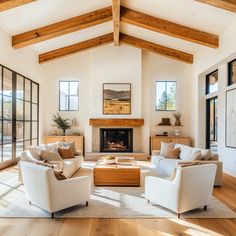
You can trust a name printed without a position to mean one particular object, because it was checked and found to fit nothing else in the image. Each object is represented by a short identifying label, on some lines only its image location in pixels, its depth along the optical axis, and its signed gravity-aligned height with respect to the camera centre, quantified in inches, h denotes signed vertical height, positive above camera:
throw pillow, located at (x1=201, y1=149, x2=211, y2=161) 203.9 -30.8
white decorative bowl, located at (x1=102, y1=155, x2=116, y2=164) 215.8 -37.7
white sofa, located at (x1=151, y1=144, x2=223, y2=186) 198.1 -37.9
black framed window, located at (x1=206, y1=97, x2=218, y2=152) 314.7 -4.5
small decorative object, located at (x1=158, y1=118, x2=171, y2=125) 371.2 -2.2
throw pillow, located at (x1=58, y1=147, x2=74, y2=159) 249.8 -35.7
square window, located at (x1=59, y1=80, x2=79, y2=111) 384.4 +40.0
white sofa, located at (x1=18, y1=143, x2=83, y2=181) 193.5 -38.1
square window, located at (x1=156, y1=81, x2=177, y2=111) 379.6 +39.9
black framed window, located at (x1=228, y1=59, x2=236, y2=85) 251.2 +51.8
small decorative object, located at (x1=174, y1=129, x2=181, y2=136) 366.9 -19.5
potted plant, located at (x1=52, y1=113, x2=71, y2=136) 365.7 -7.2
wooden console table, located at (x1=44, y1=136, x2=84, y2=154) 359.6 -30.2
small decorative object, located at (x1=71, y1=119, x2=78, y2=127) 379.9 -4.2
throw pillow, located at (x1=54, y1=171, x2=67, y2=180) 134.0 -32.2
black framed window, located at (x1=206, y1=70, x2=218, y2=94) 305.4 +51.3
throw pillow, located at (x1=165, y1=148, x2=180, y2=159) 242.8 -35.5
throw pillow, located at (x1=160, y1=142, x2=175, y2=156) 256.9 -30.8
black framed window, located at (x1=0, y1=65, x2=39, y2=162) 254.0 +7.8
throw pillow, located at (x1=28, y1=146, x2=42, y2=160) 205.4 -29.3
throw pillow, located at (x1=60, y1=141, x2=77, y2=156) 270.1 -29.5
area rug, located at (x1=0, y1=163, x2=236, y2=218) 135.0 -55.0
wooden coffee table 198.8 -48.0
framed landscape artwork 362.9 +34.9
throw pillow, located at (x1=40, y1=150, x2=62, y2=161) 215.8 -33.7
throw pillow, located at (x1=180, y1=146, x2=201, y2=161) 203.2 -31.3
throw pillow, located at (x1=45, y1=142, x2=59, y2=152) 239.9 -29.2
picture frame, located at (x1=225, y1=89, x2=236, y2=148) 243.9 +0.8
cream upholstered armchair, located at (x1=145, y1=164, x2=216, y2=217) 130.0 -40.0
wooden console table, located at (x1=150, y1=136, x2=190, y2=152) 356.8 -31.0
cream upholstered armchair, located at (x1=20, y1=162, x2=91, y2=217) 127.6 -39.7
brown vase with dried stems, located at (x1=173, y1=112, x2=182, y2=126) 370.6 +2.6
